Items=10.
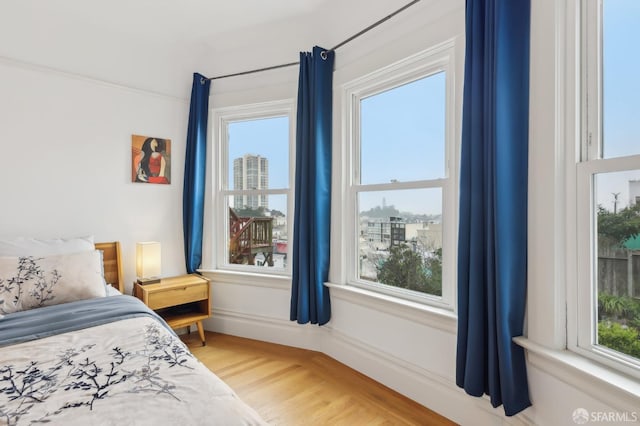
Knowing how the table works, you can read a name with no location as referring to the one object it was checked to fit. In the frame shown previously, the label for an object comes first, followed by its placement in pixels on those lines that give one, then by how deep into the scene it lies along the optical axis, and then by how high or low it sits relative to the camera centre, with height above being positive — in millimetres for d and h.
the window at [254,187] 2816 +248
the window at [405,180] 1847 +231
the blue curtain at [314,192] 2404 +169
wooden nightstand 2486 -727
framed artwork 2740 +491
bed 899 -582
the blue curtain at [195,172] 2918 +390
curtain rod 1912 +1295
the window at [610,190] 1139 +94
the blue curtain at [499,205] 1350 +38
